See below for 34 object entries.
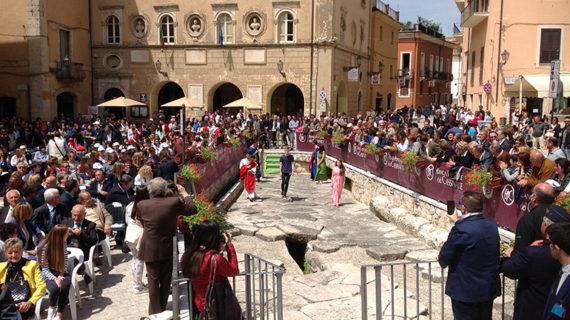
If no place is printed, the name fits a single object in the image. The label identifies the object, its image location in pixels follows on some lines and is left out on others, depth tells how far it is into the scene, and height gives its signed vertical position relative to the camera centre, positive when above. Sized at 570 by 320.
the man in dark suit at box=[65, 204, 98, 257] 7.61 -1.96
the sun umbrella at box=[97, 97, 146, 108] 23.22 +0.02
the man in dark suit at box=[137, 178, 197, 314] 6.38 -1.69
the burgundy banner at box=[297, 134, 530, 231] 9.43 -1.90
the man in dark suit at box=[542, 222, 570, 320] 3.61 -1.25
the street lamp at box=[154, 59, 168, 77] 31.20 +2.22
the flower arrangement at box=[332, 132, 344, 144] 20.58 -1.37
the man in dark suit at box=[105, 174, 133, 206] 9.61 -1.75
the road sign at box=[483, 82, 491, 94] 26.33 +0.97
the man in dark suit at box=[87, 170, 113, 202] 10.20 -1.71
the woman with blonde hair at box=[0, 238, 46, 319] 5.71 -2.03
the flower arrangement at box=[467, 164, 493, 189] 9.88 -1.41
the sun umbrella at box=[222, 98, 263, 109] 25.79 -0.02
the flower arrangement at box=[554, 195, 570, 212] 7.27 -1.37
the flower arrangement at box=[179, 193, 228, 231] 8.20 -1.85
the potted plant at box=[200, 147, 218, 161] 14.19 -1.45
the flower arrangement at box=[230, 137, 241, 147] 20.46 -1.57
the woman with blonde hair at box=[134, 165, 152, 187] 9.90 -1.46
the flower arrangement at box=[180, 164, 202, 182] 11.19 -1.56
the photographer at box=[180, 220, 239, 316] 5.17 -1.59
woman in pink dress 16.75 -2.51
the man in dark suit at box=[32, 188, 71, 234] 7.63 -1.69
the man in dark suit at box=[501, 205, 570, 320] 4.34 -1.44
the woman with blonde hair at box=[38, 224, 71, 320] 6.37 -2.11
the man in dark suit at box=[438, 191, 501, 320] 4.79 -1.43
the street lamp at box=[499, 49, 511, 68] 26.94 +2.65
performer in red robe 16.95 -2.30
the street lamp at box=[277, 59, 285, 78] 29.73 +2.17
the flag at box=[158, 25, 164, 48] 30.88 +3.98
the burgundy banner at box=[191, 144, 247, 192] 13.43 -2.02
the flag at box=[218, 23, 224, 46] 30.23 +4.05
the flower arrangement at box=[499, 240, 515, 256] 6.52 -1.86
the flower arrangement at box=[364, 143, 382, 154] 16.26 -1.42
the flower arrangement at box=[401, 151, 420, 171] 13.28 -1.45
